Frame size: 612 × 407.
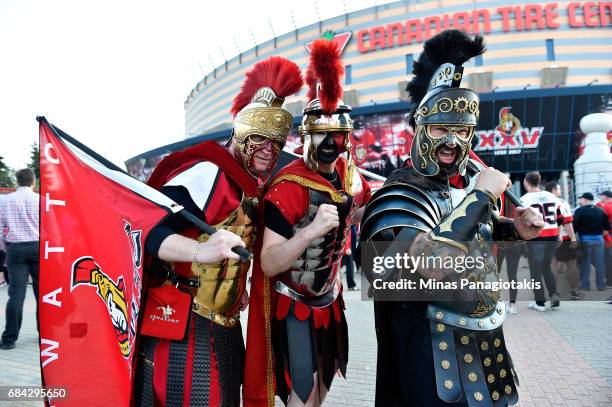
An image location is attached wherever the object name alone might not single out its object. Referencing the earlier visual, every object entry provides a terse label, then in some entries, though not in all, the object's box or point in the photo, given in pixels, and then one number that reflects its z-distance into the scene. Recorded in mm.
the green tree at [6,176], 40969
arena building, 21906
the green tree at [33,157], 36806
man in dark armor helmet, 1725
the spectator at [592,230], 7617
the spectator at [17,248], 5277
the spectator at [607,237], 8173
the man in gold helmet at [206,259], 2033
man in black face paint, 2343
